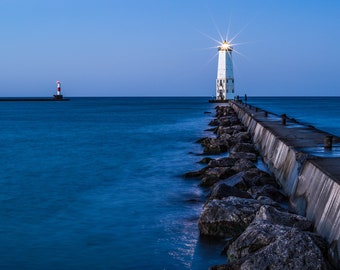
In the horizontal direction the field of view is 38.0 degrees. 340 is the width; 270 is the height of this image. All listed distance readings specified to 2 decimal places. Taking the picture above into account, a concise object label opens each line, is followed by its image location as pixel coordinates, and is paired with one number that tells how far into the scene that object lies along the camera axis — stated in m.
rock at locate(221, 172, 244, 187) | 12.17
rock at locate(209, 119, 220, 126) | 40.63
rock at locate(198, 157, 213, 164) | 19.20
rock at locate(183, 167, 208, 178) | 15.73
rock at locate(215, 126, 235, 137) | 27.77
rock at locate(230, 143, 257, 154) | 19.18
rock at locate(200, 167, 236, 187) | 13.76
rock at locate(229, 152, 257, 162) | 17.70
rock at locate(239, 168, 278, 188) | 12.41
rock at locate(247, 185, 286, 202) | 11.14
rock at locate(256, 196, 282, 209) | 9.60
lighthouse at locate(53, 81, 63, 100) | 154.60
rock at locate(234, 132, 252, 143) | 23.16
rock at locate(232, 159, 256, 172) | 14.46
